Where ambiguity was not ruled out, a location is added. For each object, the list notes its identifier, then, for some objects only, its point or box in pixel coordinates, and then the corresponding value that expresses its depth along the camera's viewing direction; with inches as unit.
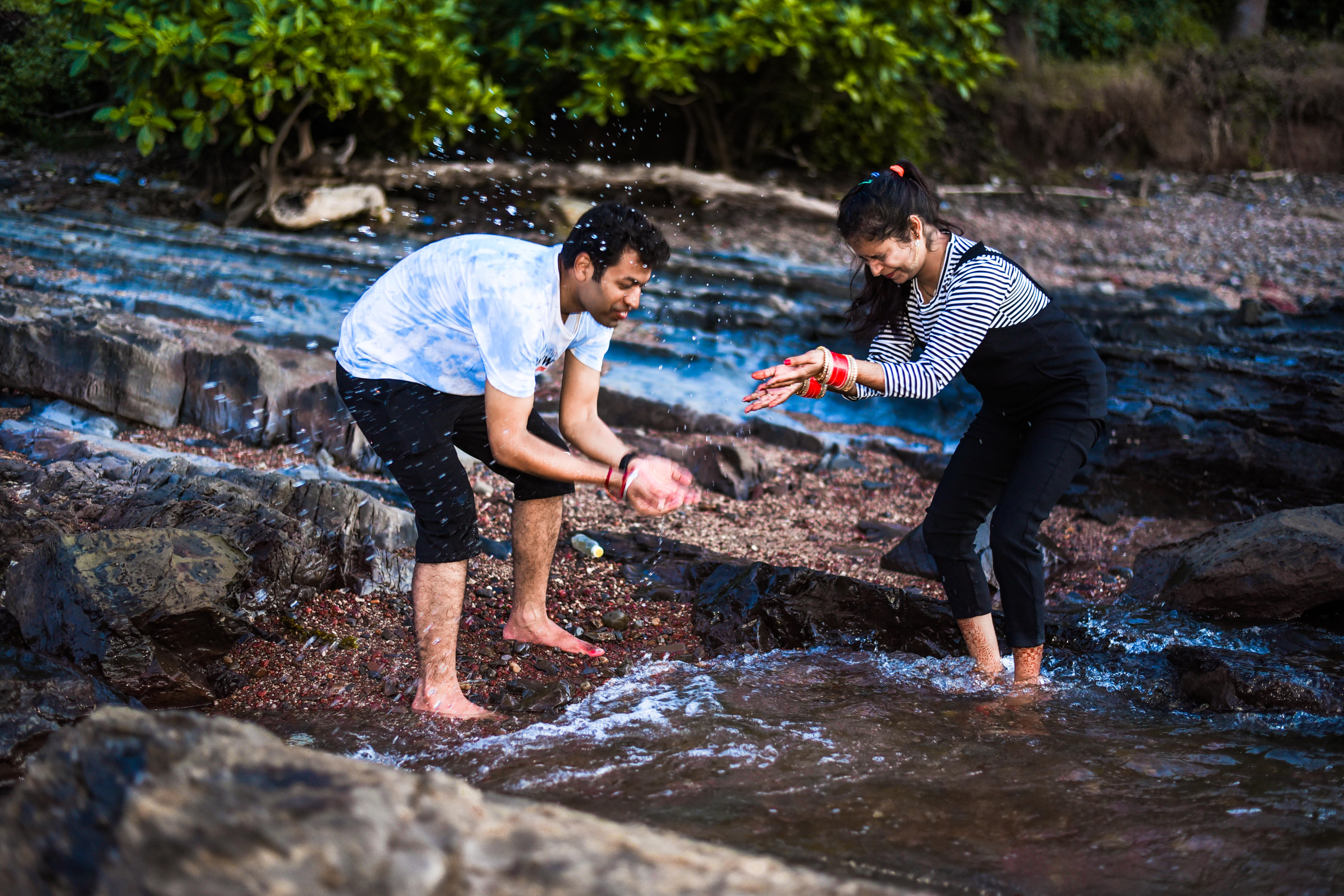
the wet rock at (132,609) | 122.8
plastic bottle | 175.0
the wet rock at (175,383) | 208.8
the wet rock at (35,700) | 100.5
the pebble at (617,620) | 154.9
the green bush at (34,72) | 310.8
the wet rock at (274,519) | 147.2
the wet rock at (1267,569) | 151.8
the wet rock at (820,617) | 152.9
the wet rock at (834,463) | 239.9
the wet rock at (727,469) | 216.8
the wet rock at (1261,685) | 125.6
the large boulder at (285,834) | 56.8
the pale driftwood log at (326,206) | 379.6
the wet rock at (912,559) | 179.5
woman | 122.0
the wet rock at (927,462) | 239.1
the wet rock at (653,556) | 169.6
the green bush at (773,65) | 411.5
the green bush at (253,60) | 337.1
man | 113.5
